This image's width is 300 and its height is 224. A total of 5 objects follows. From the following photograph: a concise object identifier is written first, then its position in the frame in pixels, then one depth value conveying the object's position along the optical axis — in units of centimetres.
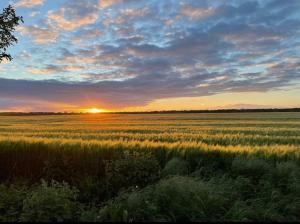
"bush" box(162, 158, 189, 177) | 702
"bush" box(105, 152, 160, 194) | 674
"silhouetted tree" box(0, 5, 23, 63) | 1081
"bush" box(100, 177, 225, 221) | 495
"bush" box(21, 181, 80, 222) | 489
